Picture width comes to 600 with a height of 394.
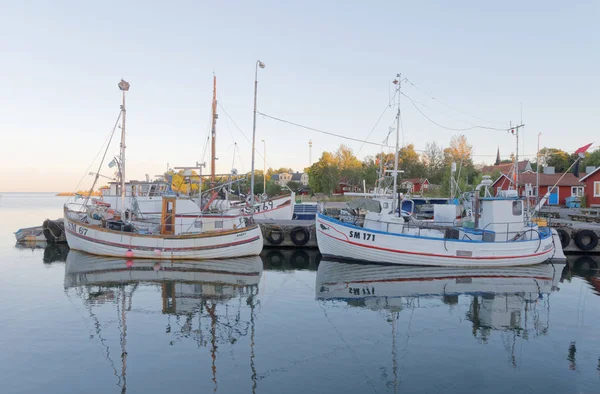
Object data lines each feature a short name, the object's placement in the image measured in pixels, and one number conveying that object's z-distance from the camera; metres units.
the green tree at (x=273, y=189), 84.62
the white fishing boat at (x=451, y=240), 20.16
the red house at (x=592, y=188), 38.38
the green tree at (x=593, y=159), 61.34
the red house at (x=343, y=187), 74.31
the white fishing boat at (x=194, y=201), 24.08
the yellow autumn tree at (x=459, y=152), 73.08
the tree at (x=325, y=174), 74.71
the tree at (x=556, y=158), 67.31
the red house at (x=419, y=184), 64.68
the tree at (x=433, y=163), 72.81
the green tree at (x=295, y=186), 89.66
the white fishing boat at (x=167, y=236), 21.72
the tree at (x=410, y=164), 74.25
